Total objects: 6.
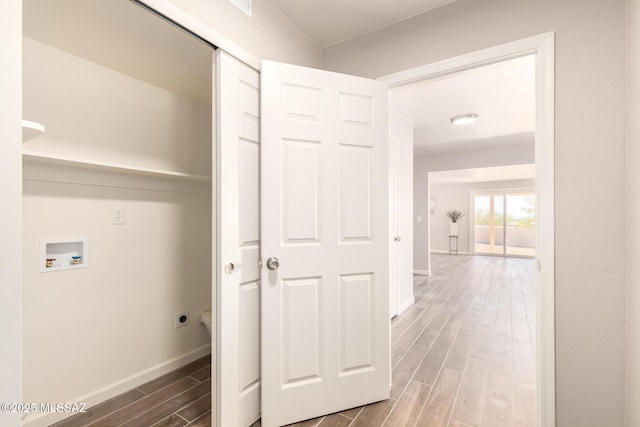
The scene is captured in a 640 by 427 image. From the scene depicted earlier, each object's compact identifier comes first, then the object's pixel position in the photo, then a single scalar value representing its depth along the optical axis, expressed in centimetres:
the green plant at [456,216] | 945
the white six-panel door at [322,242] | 163
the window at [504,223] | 872
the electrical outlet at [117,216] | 200
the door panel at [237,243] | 148
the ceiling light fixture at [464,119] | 387
